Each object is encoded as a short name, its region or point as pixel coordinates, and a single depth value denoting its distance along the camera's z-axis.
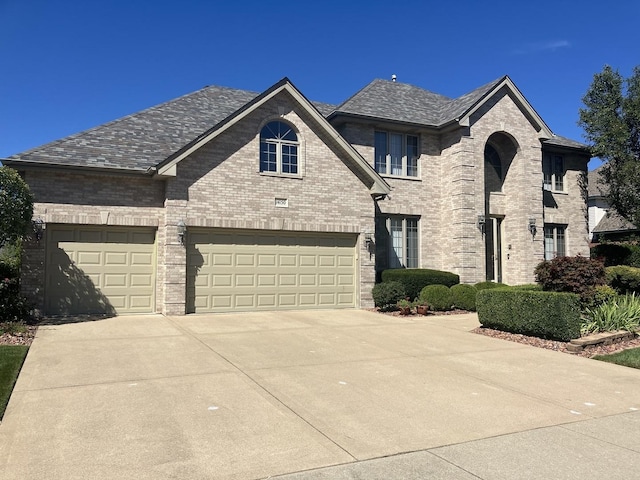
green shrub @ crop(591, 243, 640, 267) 22.59
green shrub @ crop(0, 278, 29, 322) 11.73
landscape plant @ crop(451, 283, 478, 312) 16.45
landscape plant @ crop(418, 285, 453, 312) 16.12
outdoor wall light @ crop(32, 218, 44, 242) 13.12
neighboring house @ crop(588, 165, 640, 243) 29.23
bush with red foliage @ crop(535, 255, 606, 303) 11.49
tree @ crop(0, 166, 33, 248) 11.17
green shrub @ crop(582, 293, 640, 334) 10.98
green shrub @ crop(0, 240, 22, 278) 12.48
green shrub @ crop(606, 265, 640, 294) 17.36
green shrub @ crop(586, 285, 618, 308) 11.48
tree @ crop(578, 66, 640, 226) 20.81
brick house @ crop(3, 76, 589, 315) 13.77
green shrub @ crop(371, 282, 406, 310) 15.87
